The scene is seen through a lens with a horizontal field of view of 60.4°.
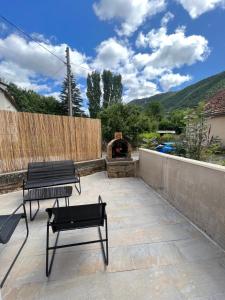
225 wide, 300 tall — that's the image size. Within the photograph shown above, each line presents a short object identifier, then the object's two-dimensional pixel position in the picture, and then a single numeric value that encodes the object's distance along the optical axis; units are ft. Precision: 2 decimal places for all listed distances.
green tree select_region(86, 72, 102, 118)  114.52
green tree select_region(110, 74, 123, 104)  119.03
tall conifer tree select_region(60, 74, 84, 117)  101.15
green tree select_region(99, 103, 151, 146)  41.04
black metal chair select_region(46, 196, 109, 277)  7.79
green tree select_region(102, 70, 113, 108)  117.12
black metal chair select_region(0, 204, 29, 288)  7.02
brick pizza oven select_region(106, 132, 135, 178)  22.08
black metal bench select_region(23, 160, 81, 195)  15.56
